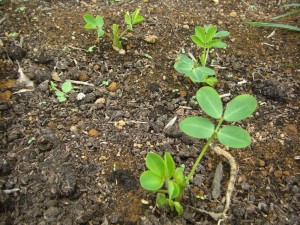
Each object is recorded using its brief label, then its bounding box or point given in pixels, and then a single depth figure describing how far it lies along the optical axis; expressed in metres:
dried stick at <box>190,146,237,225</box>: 0.27
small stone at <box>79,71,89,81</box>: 0.38
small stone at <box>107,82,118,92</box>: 0.37
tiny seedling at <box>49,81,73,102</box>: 0.36
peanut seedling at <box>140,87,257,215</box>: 0.24
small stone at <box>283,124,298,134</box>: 0.34
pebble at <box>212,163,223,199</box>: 0.29
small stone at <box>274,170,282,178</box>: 0.30
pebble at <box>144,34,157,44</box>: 0.42
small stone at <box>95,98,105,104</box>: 0.36
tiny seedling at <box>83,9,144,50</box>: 0.40
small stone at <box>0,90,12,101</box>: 0.35
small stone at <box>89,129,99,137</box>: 0.33
